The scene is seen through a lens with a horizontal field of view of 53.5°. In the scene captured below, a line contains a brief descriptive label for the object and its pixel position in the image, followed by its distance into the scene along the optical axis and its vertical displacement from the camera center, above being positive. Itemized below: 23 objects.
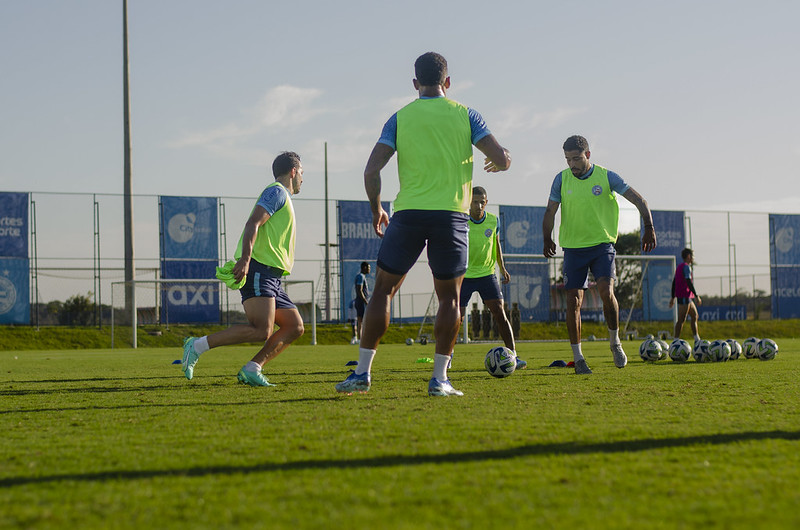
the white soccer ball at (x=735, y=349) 9.91 -0.91
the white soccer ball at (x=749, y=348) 10.02 -0.90
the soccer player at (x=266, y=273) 6.25 +0.07
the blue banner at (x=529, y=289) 26.86 -0.35
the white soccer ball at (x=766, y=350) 9.95 -0.92
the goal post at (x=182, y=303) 25.52 -0.67
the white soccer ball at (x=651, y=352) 9.55 -0.90
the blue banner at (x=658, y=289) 28.70 -0.44
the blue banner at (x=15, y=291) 24.84 -0.22
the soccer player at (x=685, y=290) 14.62 -0.23
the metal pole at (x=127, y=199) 25.39 +2.79
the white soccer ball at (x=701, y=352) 9.54 -0.90
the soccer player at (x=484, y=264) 8.57 +0.17
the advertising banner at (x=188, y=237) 28.41 +1.64
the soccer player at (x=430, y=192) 5.16 +0.58
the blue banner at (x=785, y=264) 36.03 +0.58
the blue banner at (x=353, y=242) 29.84 +1.48
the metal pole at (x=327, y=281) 29.20 +0.00
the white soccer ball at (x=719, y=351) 9.57 -0.90
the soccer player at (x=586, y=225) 8.03 +0.54
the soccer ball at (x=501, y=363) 6.93 -0.73
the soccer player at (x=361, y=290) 18.39 -0.22
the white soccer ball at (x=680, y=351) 9.40 -0.88
